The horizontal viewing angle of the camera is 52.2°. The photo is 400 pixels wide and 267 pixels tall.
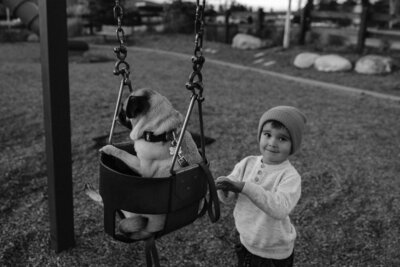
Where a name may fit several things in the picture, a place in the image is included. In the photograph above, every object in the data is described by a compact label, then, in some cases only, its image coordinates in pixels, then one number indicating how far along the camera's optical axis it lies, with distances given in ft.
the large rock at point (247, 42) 47.42
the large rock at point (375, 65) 33.27
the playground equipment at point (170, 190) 4.91
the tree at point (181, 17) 62.90
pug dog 5.33
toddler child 5.71
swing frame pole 7.83
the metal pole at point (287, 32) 43.62
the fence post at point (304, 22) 45.93
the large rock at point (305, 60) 37.58
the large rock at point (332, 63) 35.09
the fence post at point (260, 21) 51.55
